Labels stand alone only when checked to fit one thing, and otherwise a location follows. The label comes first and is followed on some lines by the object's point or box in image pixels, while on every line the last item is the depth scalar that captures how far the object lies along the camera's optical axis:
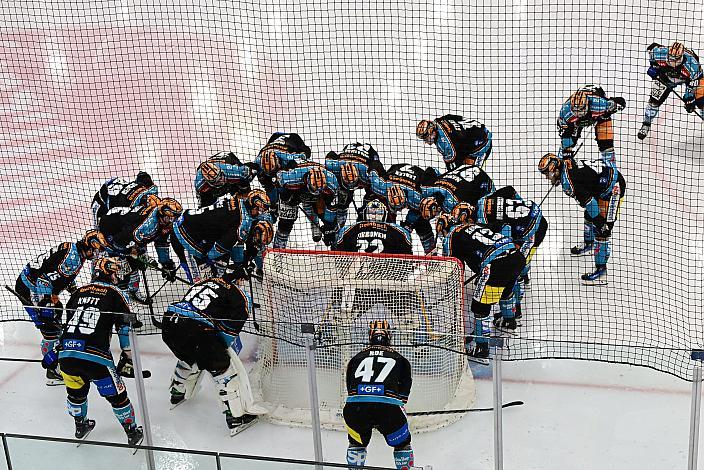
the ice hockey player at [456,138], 15.55
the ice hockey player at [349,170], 14.29
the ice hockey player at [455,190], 13.42
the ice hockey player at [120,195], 14.01
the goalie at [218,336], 11.03
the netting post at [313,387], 10.02
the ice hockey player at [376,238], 12.73
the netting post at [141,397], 10.34
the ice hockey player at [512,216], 13.26
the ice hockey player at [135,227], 13.21
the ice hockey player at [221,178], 14.48
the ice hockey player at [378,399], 9.92
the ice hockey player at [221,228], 13.15
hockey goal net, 11.55
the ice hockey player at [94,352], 10.94
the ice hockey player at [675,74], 17.87
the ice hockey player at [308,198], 14.06
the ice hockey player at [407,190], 13.90
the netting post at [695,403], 9.19
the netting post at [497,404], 9.59
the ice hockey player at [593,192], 14.13
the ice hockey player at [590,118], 15.87
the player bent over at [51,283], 12.52
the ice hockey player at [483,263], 12.20
